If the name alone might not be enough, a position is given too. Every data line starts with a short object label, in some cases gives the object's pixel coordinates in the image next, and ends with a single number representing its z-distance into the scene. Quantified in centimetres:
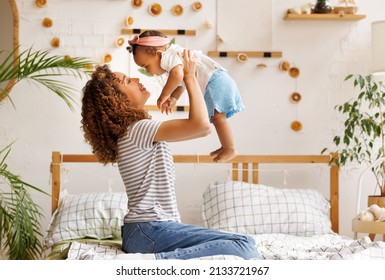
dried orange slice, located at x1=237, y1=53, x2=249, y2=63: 432
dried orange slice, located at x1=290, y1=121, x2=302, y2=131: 435
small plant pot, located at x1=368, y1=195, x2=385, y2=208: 392
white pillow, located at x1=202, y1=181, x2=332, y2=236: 375
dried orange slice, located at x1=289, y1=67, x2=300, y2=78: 438
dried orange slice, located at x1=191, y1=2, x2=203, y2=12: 433
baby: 230
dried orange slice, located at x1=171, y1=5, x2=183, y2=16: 433
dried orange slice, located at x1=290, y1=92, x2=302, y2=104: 437
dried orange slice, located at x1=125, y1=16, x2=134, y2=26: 428
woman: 210
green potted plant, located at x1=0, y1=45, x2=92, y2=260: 324
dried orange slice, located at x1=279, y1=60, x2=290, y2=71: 436
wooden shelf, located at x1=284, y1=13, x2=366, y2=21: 429
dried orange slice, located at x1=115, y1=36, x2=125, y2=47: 429
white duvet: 213
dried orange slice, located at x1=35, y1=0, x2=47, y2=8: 427
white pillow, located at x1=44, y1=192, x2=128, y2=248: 361
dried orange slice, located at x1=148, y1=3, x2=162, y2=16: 431
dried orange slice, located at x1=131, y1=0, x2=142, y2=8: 430
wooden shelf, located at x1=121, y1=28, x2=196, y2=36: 430
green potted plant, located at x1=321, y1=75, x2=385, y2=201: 399
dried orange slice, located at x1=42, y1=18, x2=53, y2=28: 427
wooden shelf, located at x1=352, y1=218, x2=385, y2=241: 361
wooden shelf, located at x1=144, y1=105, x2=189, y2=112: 433
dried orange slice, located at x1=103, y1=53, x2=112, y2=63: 429
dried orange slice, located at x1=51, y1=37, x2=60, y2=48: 427
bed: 360
